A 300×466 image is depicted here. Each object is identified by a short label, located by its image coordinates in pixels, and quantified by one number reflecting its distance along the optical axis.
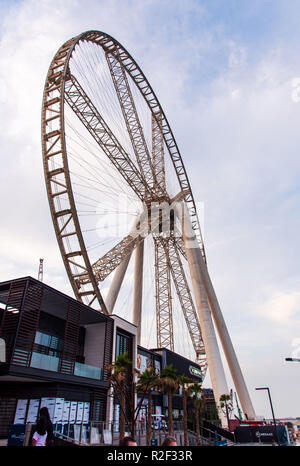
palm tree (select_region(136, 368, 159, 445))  24.17
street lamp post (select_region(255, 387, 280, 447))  38.44
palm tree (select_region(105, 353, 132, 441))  24.08
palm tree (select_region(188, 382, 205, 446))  34.91
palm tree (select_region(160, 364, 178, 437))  26.72
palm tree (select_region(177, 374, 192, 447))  28.73
